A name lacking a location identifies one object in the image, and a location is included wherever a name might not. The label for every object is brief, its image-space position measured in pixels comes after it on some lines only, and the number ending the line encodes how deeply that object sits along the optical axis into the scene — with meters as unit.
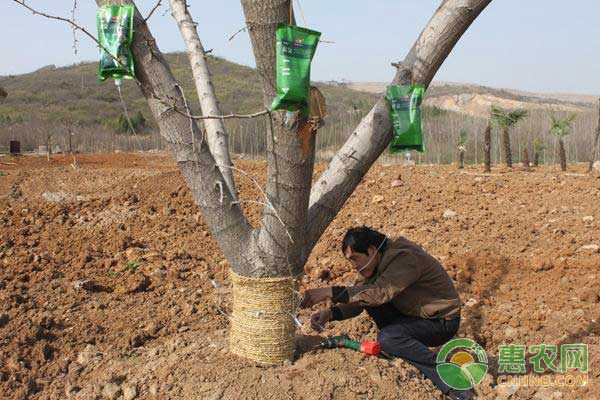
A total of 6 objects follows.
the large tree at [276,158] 2.28
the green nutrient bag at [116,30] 2.30
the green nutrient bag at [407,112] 2.44
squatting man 3.12
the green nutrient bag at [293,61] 1.99
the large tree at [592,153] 11.00
